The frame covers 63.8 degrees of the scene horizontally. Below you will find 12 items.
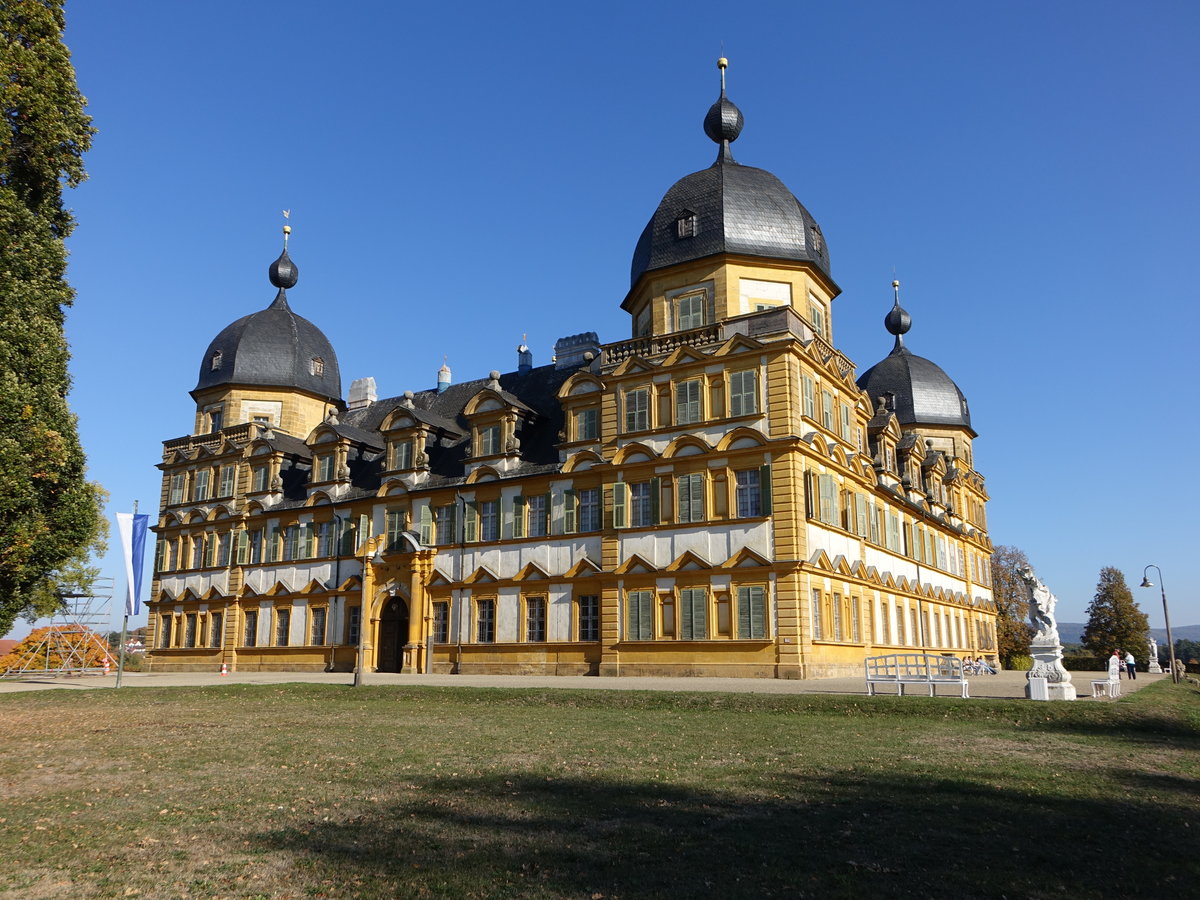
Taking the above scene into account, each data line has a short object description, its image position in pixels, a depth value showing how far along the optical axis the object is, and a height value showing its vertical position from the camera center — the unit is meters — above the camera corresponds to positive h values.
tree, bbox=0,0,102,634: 15.91 +5.70
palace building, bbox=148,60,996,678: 30.38 +5.30
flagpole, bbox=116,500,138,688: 29.03 +0.51
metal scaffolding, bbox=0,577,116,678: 47.47 -0.33
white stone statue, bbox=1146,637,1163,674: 45.64 -1.26
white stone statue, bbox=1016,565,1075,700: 20.00 -0.11
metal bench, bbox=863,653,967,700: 20.44 -0.87
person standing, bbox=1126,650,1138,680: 36.95 -1.16
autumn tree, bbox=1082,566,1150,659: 74.50 +1.25
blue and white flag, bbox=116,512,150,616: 29.91 +2.72
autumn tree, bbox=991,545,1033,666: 68.62 +2.47
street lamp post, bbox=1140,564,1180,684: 35.93 +0.19
